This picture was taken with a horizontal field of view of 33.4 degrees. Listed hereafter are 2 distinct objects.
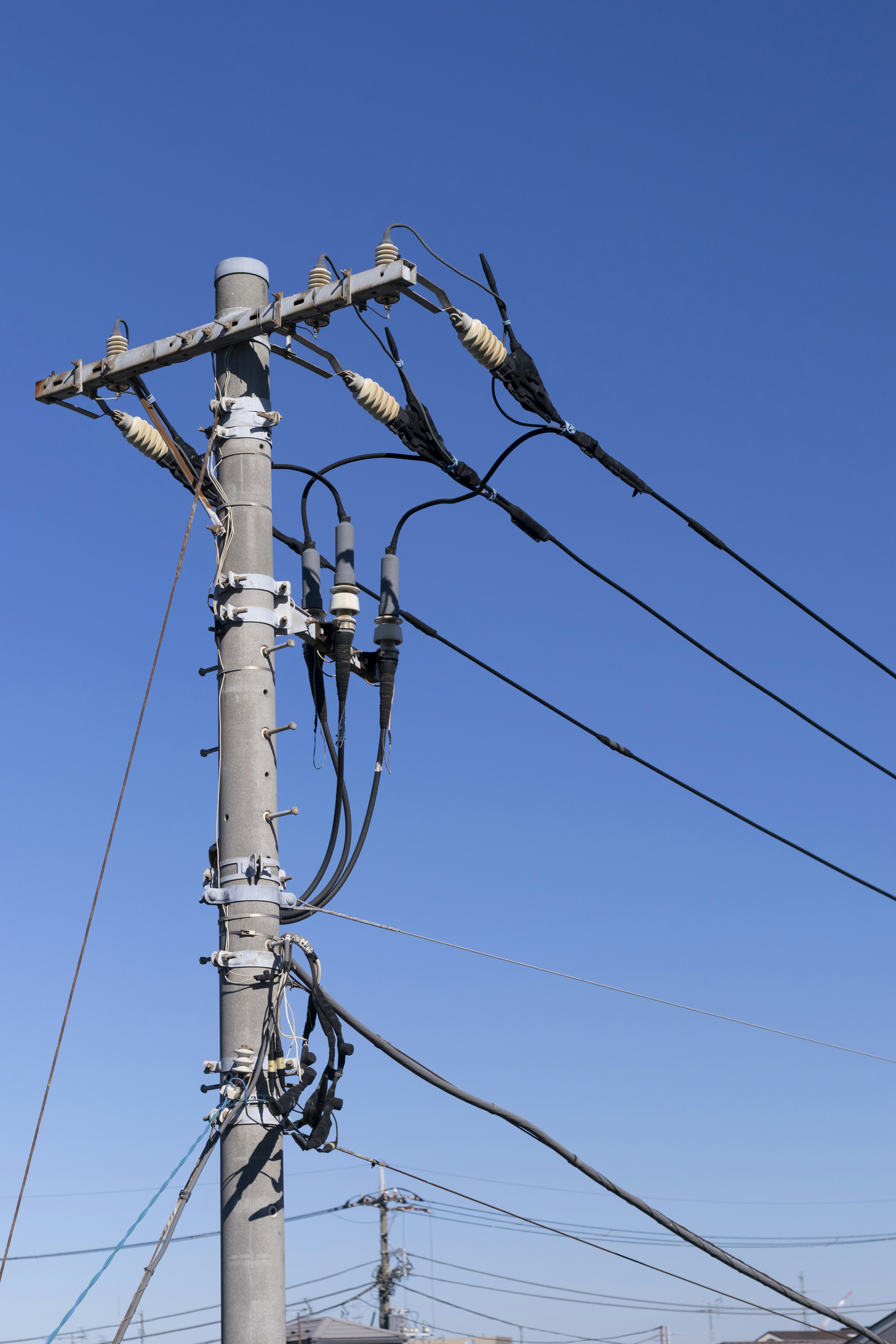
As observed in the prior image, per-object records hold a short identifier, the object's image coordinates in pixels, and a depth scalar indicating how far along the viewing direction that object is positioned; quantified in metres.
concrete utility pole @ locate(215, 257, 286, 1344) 7.55
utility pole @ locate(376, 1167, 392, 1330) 45.50
